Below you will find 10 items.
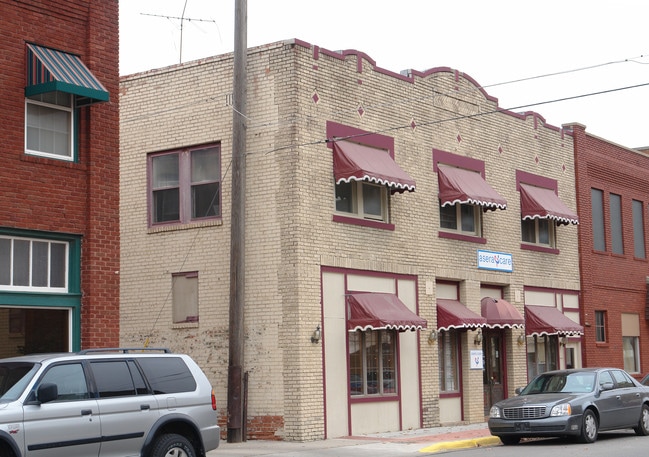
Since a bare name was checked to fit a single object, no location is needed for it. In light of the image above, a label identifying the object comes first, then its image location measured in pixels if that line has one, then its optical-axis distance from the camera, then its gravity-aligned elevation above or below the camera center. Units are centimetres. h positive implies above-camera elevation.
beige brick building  2017 +258
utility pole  1934 +231
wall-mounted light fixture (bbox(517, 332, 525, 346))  2678 +30
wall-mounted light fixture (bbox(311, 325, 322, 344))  1995 +38
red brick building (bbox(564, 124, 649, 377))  3058 +314
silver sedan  1869 -108
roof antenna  2427 +813
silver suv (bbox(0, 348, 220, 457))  1145 -55
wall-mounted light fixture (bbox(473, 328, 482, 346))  2475 +33
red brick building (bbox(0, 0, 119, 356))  1545 +291
